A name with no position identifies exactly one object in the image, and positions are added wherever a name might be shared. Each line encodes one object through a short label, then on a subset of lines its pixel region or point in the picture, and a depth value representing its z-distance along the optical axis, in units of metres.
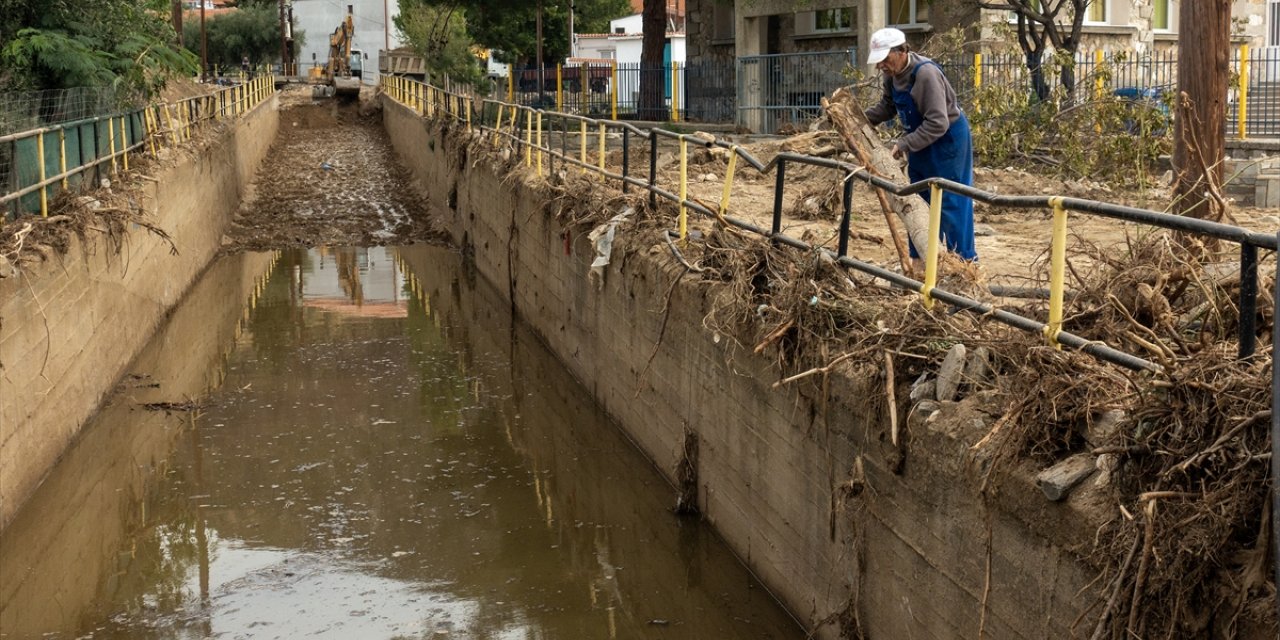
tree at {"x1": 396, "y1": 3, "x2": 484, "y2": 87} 44.28
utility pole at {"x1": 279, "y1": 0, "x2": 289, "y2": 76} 70.75
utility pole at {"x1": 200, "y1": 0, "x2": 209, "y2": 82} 55.47
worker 8.52
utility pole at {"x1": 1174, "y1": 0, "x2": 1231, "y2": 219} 8.70
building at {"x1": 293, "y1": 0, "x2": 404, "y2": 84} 88.19
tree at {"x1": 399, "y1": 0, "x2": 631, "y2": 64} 38.44
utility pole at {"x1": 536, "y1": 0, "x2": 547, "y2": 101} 35.03
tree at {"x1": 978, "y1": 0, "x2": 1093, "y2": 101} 19.25
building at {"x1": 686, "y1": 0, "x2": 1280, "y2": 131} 25.59
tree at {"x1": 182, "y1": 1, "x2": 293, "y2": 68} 83.56
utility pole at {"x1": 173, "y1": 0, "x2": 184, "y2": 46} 45.50
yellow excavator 59.71
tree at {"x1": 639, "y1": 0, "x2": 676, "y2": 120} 33.59
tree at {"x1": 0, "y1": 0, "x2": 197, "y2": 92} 19.56
